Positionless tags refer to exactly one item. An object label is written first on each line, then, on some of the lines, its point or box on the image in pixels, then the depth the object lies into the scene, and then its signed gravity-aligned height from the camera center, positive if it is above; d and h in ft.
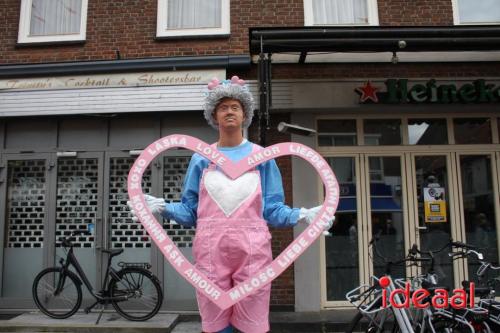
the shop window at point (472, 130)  24.97 +4.65
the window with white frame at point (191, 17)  25.35 +10.99
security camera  19.70 +3.87
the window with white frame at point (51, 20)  26.16 +11.20
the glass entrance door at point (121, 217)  24.27 +0.30
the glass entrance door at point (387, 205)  24.32 +0.77
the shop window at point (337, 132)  24.73 +4.59
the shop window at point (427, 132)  24.86 +4.57
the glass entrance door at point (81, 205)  24.36 +0.96
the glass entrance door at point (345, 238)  24.03 -0.88
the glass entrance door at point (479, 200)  24.64 +0.99
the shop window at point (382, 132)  24.81 +4.58
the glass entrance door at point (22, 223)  24.54 +0.06
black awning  19.86 +7.66
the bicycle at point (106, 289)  21.95 -3.09
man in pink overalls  8.16 +0.15
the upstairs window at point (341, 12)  25.62 +11.20
